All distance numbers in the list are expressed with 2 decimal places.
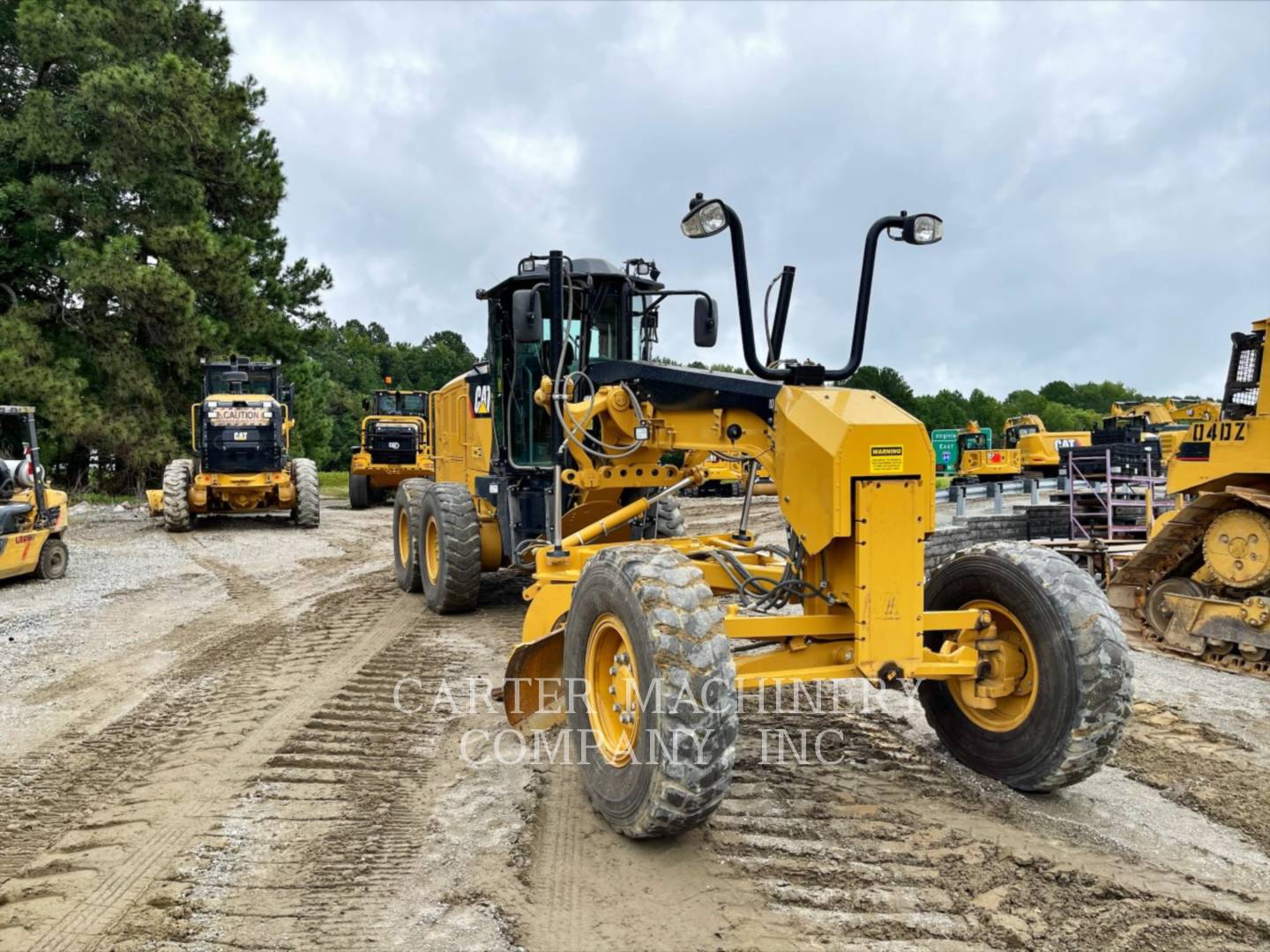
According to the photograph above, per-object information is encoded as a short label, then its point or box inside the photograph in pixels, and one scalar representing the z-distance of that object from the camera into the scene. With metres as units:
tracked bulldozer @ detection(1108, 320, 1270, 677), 7.50
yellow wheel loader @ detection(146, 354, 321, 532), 16.38
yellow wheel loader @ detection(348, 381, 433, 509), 21.80
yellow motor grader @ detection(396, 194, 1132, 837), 3.46
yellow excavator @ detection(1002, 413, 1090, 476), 24.47
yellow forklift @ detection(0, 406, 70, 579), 10.42
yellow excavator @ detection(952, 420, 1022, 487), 26.23
